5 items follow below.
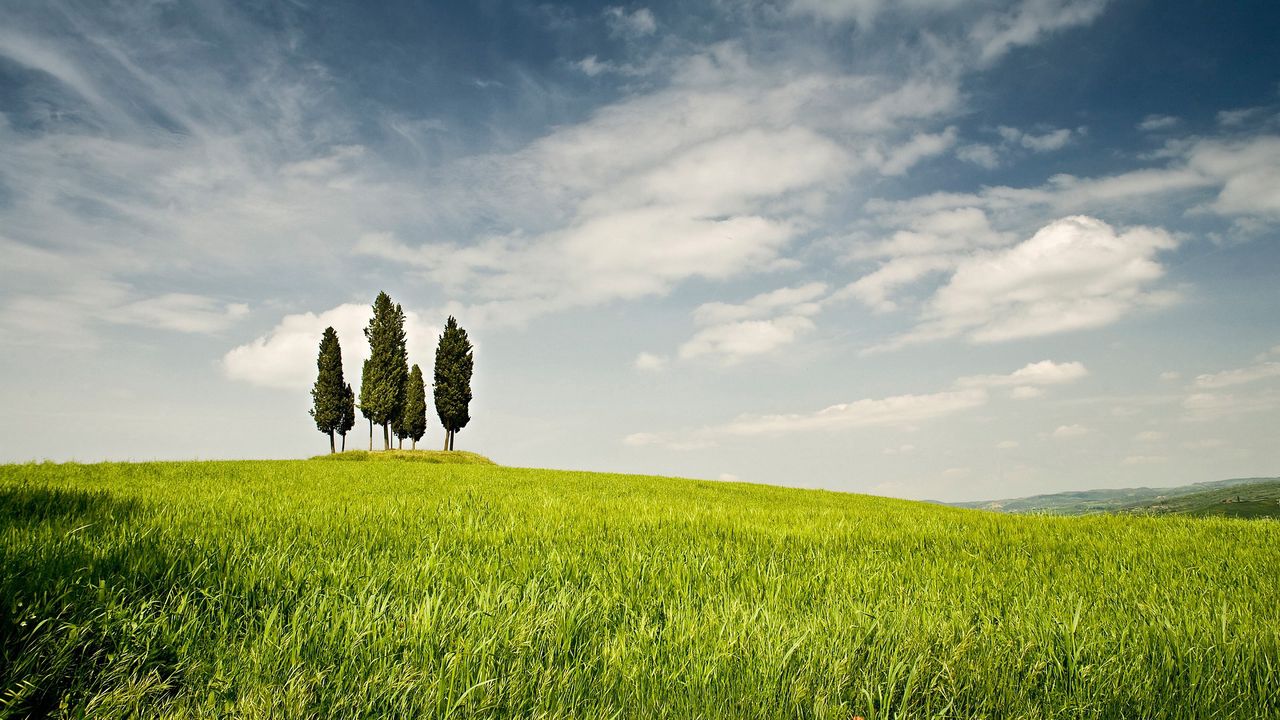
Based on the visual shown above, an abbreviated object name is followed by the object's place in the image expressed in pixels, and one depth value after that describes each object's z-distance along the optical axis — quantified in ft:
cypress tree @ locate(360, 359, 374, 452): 185.37
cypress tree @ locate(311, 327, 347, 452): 194.90
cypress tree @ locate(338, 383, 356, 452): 202.49
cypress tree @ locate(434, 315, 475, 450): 196.85
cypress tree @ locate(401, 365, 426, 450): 195.93
